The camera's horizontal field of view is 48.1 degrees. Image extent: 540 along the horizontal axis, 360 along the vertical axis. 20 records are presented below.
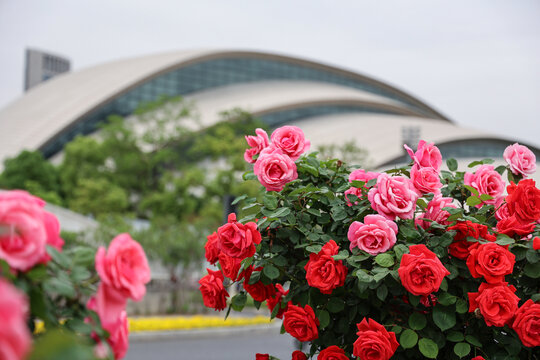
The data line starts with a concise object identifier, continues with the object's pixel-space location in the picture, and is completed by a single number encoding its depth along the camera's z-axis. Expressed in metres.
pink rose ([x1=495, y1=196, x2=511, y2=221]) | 3.26
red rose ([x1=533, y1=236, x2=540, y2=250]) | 2.88
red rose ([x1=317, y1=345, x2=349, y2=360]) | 2.91
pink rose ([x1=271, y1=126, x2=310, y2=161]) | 3.26
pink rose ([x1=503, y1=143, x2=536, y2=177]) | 3.52
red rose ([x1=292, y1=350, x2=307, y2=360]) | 3.22
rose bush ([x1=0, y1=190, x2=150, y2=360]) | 1.38
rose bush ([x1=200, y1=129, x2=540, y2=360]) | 2.74
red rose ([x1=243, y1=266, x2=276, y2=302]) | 3.14
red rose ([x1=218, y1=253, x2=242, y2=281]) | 3.04
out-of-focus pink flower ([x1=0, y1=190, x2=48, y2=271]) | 1.36
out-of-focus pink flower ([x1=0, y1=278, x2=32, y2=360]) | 0.89
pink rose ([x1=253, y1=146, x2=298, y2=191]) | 3.08
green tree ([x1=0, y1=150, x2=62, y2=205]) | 39.72
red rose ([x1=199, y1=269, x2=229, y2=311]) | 3.18
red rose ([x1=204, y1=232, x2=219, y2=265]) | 3.20
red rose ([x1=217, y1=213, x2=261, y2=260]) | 2.85
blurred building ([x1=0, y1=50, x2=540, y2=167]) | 46.75
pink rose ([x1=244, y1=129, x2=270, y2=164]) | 3.41
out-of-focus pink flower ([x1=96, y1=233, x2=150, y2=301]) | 1.55
